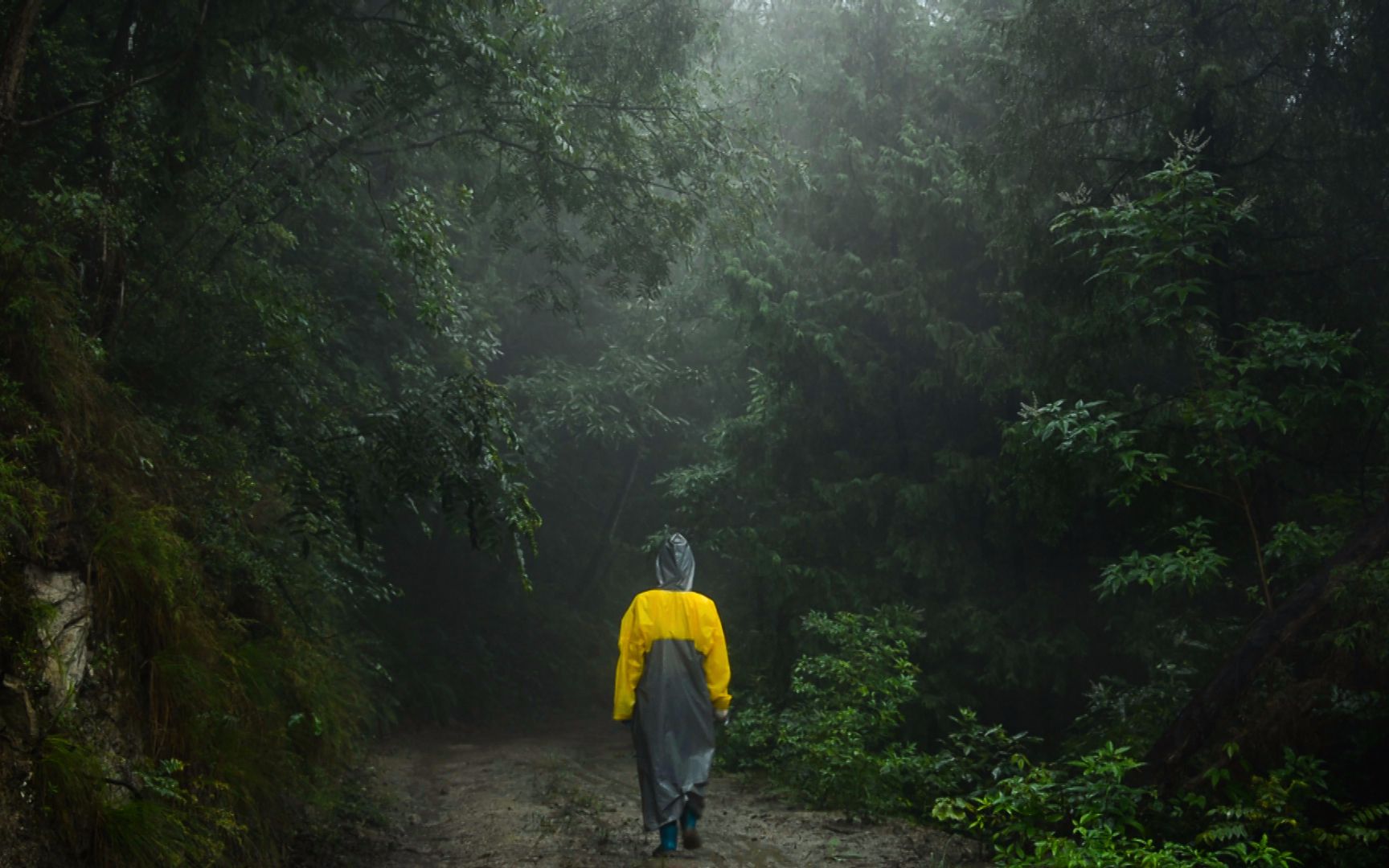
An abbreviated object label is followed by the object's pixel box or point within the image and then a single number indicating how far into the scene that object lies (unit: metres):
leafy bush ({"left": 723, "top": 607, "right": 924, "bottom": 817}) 8.88
